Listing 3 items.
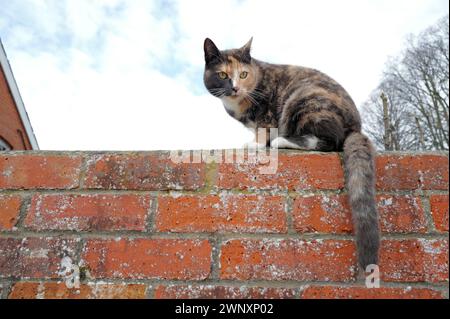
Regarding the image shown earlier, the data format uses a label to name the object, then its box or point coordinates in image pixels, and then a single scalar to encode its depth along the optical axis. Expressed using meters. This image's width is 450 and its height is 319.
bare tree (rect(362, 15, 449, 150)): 8.17
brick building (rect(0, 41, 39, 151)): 8.39
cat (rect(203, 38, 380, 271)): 0.89
